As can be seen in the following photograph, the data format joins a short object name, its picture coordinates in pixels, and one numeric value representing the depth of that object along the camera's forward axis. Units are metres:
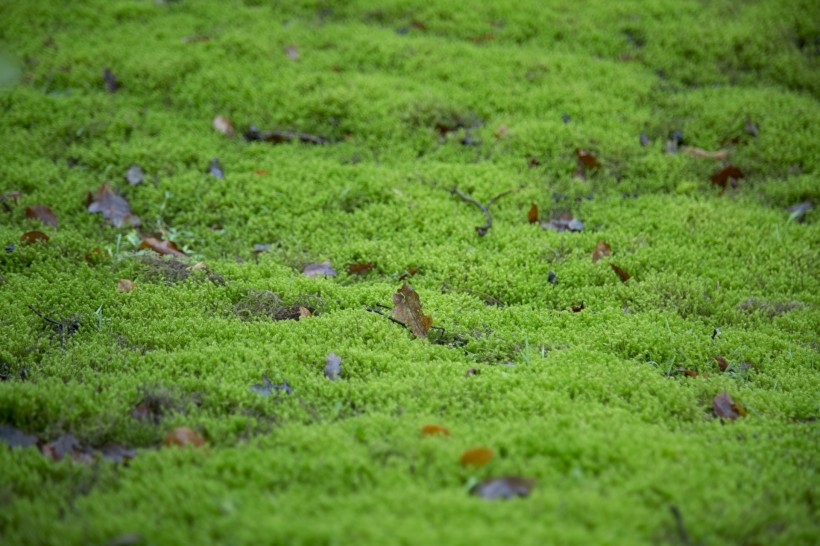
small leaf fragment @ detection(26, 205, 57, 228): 9.40
